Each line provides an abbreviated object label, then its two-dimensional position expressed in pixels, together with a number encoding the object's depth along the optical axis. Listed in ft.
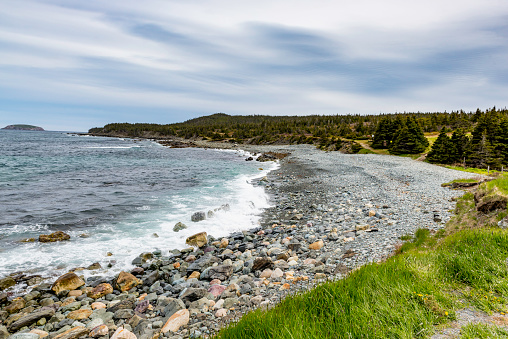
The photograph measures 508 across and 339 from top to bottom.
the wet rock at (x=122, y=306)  23.73
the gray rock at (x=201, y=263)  31.19
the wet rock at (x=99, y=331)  19.88
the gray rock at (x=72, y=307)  24.21
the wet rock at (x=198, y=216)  51.29
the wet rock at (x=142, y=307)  23.09
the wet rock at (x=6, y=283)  27.37
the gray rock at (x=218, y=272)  28.17
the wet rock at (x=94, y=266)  31.94
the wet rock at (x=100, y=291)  26.53
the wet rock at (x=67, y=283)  26.81
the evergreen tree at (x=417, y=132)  168.35
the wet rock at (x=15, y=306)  24.16
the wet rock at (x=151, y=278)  28.81
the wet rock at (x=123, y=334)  18.99
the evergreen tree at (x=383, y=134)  207.82
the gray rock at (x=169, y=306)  21.62
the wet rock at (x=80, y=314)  22.74
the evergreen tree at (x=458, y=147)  128.57
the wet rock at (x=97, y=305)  24.35
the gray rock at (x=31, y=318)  21.68
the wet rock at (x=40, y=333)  20.56
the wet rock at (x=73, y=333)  19.65
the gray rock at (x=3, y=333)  20.50
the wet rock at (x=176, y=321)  19.34
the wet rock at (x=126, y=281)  27.96
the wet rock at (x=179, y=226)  45.65
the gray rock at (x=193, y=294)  23.36
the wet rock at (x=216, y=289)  23.98
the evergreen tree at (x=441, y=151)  130.72
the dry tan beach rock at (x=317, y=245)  32.89
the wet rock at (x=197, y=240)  39.68
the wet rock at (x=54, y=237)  39.93
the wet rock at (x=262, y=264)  28.43
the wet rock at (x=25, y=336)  19.95
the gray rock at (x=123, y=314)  22.30
